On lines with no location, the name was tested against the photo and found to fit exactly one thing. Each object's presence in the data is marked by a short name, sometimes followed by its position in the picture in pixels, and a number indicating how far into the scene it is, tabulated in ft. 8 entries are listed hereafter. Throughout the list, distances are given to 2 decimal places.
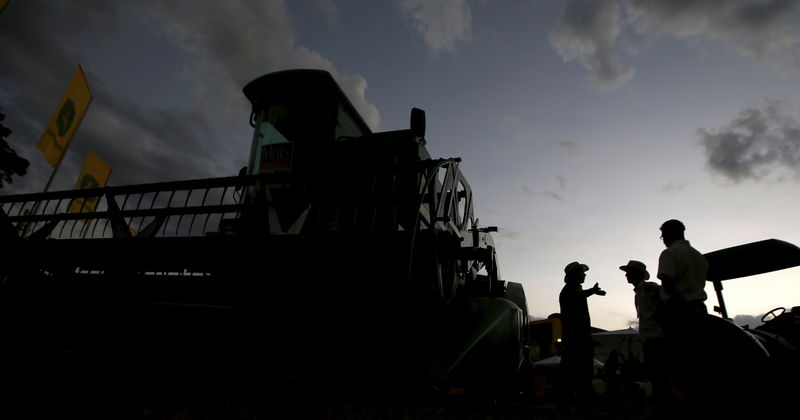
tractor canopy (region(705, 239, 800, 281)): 12.30
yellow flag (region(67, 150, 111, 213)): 39.88
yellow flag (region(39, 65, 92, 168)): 33.94
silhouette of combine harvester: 8.66
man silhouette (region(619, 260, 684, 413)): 11.44
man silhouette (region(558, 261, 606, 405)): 15.93
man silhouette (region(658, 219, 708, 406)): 9.23
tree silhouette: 78.12
